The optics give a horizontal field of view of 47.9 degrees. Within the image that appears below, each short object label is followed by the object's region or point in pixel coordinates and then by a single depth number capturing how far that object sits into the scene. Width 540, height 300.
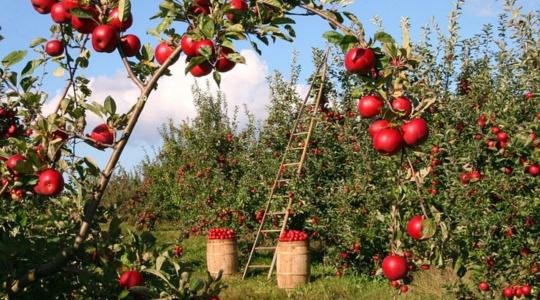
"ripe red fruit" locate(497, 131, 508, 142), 5.07
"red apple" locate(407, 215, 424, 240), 1.74
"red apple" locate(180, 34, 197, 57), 1.70
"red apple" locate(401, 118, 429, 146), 1.57
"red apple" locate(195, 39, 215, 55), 1.64
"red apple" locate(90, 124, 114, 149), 1.78
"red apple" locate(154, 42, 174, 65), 1.84
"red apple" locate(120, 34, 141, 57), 1.83
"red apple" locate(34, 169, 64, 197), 1.74
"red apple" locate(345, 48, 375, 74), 1.63
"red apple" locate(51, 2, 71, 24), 1.82
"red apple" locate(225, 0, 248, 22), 1.70
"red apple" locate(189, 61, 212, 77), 1.74
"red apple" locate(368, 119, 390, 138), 1.65
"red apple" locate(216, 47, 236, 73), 1.72
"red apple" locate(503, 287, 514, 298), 4.72
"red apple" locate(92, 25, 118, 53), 1.72
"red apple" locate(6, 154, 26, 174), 1.77
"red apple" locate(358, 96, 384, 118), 1.67
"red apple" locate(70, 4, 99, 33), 1.78
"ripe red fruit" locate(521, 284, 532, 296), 4.62
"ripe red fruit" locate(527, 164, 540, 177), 4.43
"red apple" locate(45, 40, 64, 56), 2.04
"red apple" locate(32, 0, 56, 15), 1.86
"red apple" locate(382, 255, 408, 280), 1.96
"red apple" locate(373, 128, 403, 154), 1.59
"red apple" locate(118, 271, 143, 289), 1.84
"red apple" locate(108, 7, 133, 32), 1.78
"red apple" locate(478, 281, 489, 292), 5.00
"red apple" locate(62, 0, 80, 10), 1.77
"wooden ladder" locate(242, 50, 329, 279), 8.88
